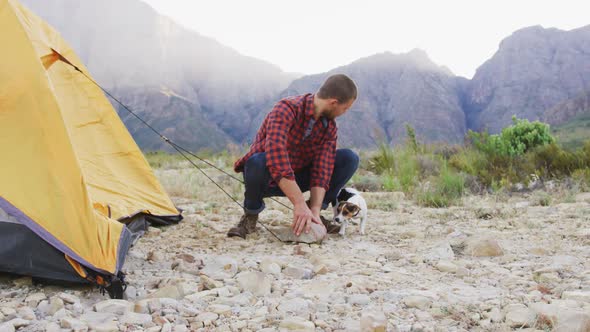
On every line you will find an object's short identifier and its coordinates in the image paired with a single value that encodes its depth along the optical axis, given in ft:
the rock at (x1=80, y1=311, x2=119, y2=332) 5.64
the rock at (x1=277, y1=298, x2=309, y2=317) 6.46
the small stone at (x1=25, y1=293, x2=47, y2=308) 6.51
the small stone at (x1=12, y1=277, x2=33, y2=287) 7.25
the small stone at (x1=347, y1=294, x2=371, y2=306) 6.81
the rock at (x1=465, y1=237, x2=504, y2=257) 9.65
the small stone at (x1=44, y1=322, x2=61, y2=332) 5.54
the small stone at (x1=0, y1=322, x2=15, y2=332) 5.44
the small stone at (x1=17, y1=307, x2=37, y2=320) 5.95
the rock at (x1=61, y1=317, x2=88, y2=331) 5.58
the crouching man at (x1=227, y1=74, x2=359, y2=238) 10.14
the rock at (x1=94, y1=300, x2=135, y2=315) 6.36
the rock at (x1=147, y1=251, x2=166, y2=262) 9.21
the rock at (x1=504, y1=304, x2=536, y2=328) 5.83
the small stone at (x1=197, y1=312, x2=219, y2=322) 6.07
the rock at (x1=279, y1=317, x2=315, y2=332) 5.78
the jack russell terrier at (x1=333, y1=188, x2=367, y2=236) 11.62
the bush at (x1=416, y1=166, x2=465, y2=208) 16.72
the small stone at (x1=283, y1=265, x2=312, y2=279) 8.23
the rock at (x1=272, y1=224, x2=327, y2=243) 10.76
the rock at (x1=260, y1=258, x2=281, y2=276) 8.43
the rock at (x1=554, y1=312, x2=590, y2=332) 5.29
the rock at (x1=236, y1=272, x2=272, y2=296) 7.36
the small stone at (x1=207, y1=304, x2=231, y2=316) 6.36
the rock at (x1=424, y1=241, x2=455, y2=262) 9.51
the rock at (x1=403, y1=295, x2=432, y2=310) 6.57
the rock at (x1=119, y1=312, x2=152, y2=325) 5.90
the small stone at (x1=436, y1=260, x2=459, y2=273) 8.56
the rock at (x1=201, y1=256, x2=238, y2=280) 8.16
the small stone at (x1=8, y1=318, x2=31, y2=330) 5.64
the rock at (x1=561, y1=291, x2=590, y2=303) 6.45
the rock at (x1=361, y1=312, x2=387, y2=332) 5.56
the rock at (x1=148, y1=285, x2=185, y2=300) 7.00
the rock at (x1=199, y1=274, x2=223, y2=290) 7.52
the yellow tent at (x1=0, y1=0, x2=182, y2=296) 7.21
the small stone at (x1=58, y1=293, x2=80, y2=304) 6.59
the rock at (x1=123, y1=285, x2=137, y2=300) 7.16
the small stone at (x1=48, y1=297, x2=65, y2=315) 6.26
